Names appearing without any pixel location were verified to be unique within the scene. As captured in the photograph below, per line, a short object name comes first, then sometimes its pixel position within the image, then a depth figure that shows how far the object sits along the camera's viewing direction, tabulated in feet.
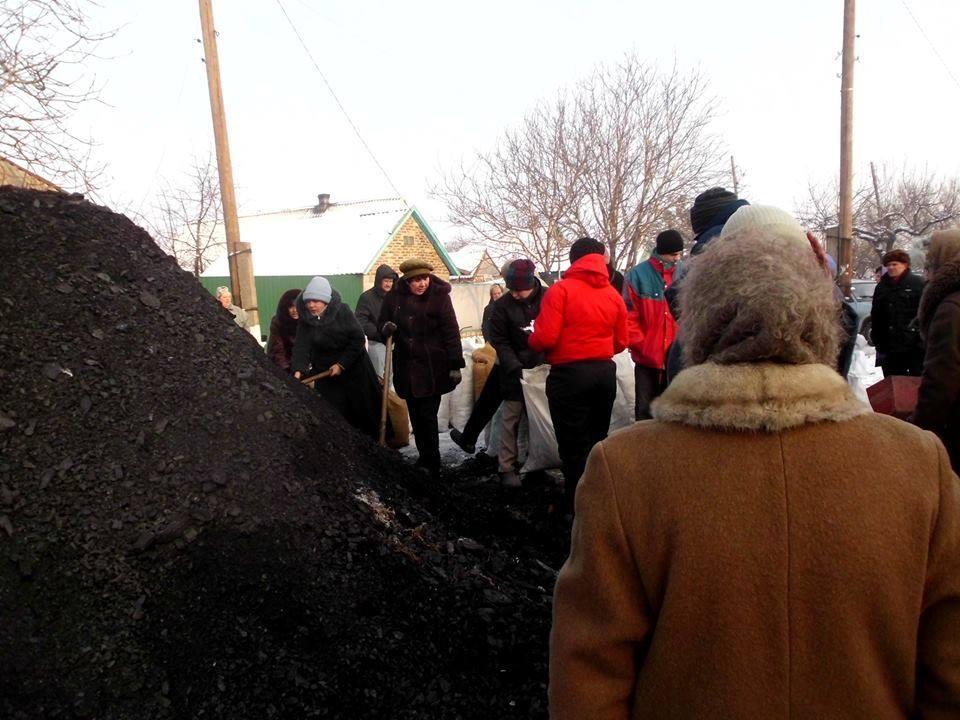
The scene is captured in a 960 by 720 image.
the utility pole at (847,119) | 37.40
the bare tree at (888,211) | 92.32
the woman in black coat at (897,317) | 21.09
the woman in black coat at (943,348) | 10.18
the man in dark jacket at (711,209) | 10.80
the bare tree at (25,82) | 25.68
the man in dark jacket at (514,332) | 18.67
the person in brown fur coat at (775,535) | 3.87
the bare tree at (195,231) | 76.48
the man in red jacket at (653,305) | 17.24
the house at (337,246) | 77.30
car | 53.14
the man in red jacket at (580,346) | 15.42
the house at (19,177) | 26.50
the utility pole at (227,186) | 33.01
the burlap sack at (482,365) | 24.99
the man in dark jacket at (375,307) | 25.25
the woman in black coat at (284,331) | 22.84
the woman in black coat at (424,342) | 19.74
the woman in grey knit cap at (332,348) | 20.26
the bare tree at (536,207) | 62.59
